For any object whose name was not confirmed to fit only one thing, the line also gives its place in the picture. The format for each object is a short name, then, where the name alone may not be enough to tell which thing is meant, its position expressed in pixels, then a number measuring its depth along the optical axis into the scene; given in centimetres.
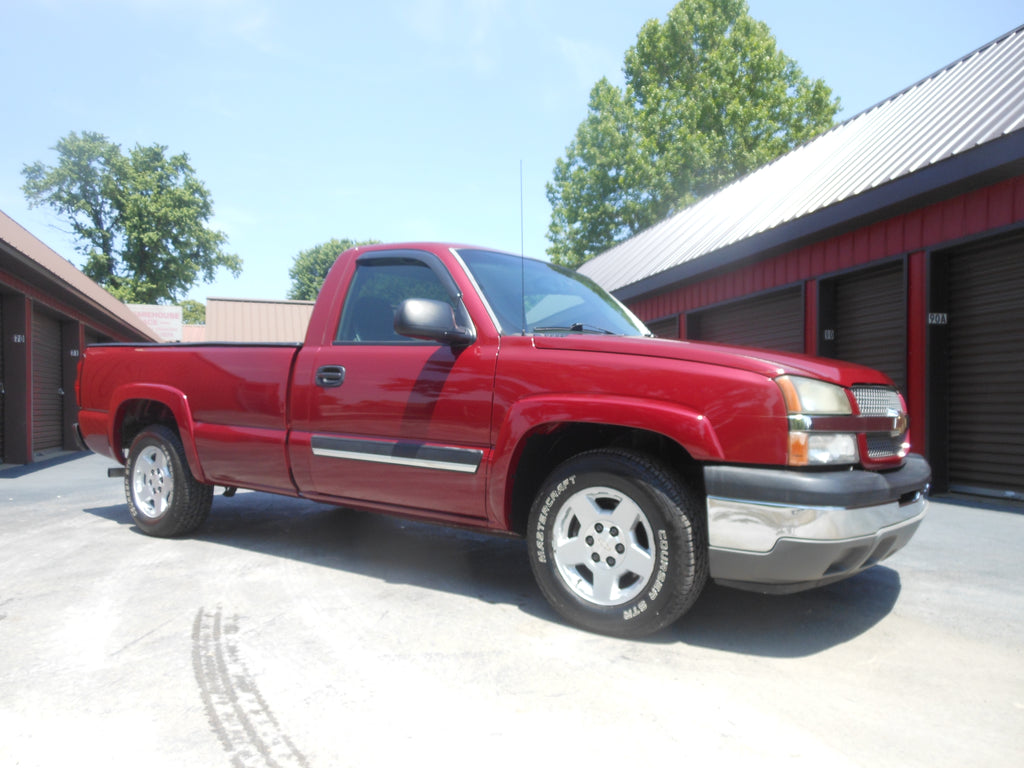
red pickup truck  283
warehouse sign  3812
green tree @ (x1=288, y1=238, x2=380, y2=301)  7162
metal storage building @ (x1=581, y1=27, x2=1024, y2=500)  685
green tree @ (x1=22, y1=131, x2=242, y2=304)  4825
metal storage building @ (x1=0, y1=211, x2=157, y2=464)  1223
